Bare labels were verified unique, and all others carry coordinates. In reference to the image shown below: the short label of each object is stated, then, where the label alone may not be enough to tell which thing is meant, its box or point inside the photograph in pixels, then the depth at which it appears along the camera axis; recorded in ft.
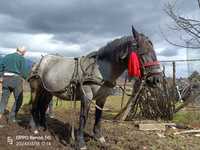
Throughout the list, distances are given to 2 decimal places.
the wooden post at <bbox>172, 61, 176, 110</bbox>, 20.20
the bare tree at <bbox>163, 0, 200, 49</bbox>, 15.36
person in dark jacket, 14.54
